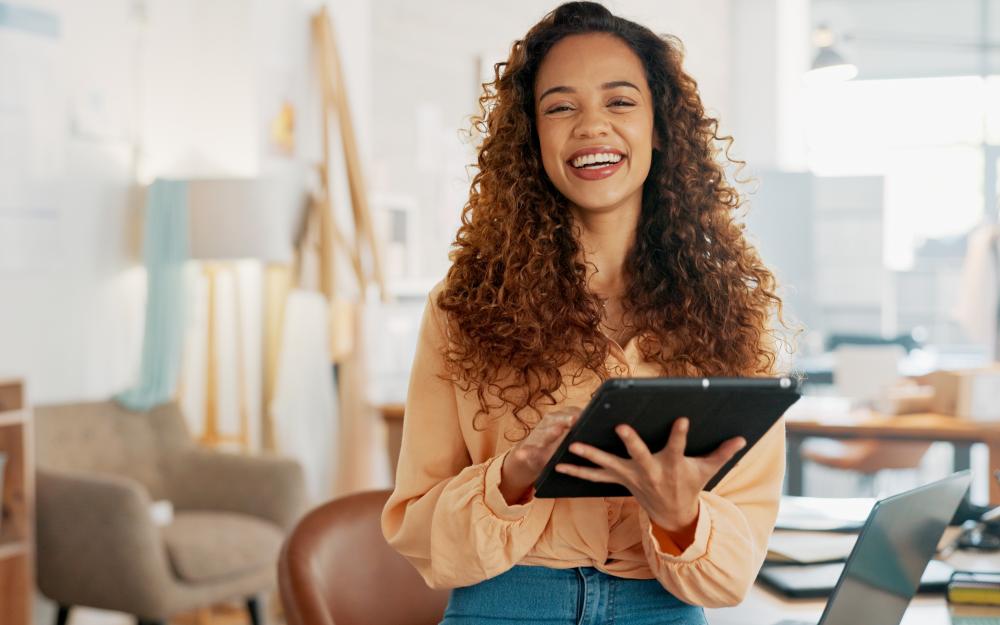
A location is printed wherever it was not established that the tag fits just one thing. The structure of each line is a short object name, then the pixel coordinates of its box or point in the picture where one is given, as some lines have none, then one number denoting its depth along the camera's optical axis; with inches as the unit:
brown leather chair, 65.2
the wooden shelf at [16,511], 137.7
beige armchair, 136.2
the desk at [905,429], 155.2
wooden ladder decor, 199.2
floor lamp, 167.8
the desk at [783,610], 62.3
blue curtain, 168.9
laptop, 50.5
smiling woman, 52.4
